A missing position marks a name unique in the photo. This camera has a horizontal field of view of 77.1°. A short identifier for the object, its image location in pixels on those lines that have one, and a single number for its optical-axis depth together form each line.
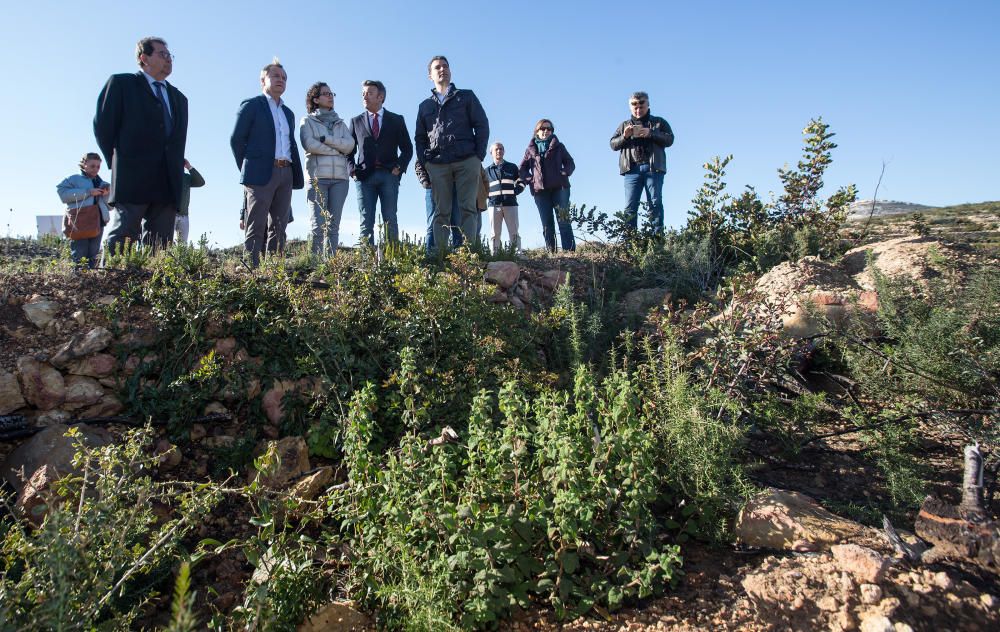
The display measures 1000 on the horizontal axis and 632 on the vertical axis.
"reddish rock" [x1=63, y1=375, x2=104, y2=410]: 3.44
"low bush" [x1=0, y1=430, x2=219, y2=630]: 1.83
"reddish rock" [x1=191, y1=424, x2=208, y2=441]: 3.45
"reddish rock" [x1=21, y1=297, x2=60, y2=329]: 3.79
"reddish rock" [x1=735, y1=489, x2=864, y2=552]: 2.50
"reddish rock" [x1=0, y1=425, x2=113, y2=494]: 2.99
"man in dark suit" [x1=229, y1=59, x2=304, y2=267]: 5.68
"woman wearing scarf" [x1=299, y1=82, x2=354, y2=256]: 6.13
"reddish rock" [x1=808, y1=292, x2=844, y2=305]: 4.38
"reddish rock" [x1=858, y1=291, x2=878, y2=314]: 4.28
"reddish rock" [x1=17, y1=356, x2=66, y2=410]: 3.42
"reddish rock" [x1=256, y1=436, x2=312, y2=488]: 3.12
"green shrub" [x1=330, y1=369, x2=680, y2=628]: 2.20
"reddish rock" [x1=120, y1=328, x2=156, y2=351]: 3.67
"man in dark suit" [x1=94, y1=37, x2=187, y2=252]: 5.07
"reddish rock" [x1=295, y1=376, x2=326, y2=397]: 3.63
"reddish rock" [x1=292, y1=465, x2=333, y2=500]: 2.96
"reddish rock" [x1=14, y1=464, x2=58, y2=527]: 2.76
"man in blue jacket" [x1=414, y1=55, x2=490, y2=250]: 6.53
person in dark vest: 8.77
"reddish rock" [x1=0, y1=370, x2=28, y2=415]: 3.36
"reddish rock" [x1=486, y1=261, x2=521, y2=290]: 5.06
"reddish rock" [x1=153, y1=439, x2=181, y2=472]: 3.25
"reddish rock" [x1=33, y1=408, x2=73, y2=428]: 3.31
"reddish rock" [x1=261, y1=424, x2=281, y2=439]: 3.52
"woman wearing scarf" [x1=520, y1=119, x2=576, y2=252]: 8.16
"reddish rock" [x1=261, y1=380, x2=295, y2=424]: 3.57
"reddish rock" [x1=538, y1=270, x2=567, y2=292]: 5.40
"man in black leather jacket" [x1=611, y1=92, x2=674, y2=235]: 7.17
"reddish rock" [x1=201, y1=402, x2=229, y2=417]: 3.54
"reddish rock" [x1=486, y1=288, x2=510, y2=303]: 4.78
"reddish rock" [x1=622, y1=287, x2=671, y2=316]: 5.19
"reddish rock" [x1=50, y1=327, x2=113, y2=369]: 3.54
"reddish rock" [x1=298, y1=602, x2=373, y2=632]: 2.26
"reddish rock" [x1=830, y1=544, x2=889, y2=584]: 2.22
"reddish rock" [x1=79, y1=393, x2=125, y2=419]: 3.43
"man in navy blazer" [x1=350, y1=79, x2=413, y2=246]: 6.51
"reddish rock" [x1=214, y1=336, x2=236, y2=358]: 3.75
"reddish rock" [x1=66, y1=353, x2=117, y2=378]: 3.55
